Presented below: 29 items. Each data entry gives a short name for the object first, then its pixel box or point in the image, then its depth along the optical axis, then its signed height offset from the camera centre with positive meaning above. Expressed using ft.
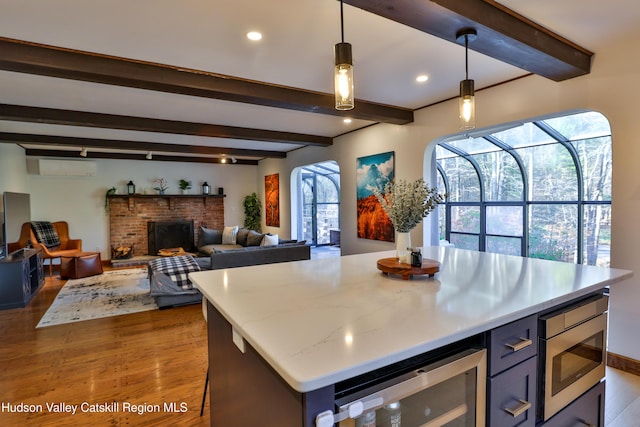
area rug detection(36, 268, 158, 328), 13.12 -4.38
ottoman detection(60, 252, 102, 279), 19.15 -3.58
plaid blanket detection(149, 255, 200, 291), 14.01 -2.86
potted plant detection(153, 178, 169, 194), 26.25 +1.42
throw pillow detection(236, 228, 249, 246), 22.63 -2.50
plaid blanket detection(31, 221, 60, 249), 20.17 -1.78
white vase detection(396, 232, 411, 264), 6.22 -0.94
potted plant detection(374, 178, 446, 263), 5.96 -0.16
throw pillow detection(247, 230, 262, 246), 20.11 -2.38
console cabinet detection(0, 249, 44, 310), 13.83 -3.22
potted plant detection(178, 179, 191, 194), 26.91 +1.40
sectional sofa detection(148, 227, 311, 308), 13.61 -2.77
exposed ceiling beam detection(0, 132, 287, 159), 17.01 +3.50
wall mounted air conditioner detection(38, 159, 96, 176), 22.08 +2.57
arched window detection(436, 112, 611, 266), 16.38 +0.28
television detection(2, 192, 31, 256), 14.61 -0.55
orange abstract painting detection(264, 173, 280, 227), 26.61 +0.12
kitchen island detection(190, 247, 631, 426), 2.98 -1.43
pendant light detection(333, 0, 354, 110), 4.98 +1.91
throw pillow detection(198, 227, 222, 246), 24.74 -2.67
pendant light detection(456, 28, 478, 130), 6.32 +1.87
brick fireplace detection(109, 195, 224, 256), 24.90 -0.85
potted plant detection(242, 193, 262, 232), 29.35 -1.00
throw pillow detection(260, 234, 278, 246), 17.80 -2.15
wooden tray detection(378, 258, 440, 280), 5.82 -1.28
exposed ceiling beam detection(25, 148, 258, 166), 22.26 +3.53
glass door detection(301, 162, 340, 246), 30.66 -0.53
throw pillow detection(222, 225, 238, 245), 24.08 -2.51
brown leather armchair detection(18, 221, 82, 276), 17.84 -2.39
